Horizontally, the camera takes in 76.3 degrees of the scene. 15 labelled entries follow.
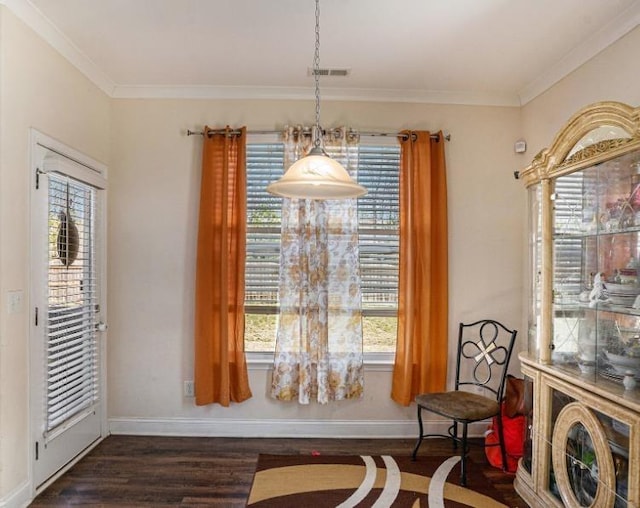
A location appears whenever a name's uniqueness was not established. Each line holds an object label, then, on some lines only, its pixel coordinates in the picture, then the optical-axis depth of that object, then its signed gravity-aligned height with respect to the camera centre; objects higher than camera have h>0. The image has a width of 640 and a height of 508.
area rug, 2.48 -1.50
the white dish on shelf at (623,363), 1.95 -0.53
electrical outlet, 3.36 -1.10
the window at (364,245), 3.42 +0.09
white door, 2.51 -0.37
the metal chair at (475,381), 2.75 -1.03
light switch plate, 2.27 -0.25
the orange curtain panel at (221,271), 3.24 -0.12
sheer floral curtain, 3.28 -0.33
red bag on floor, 2.89 -1.36
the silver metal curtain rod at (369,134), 3.33 +1.01
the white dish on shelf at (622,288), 1.97 -0.17
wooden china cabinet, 1.91 -0.34
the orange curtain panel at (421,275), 3.28 -0.16
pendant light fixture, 1.87 +0.35
